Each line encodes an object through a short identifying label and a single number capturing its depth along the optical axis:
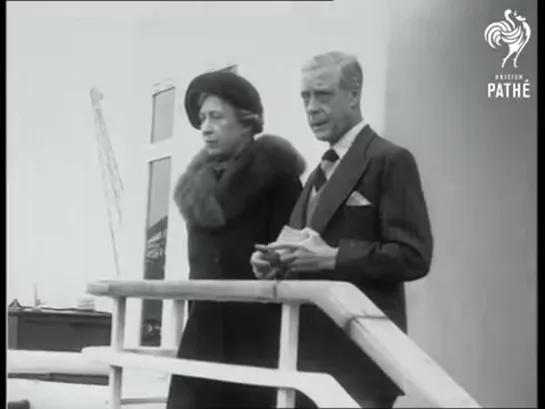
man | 4.59
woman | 4.69
